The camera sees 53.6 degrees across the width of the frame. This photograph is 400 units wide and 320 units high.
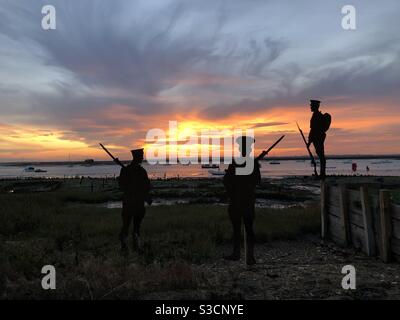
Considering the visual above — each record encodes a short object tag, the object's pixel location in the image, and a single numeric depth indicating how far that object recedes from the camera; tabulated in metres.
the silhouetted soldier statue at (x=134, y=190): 10.38
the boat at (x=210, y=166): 171.38
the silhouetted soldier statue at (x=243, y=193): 8.99
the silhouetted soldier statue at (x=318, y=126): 11.83
